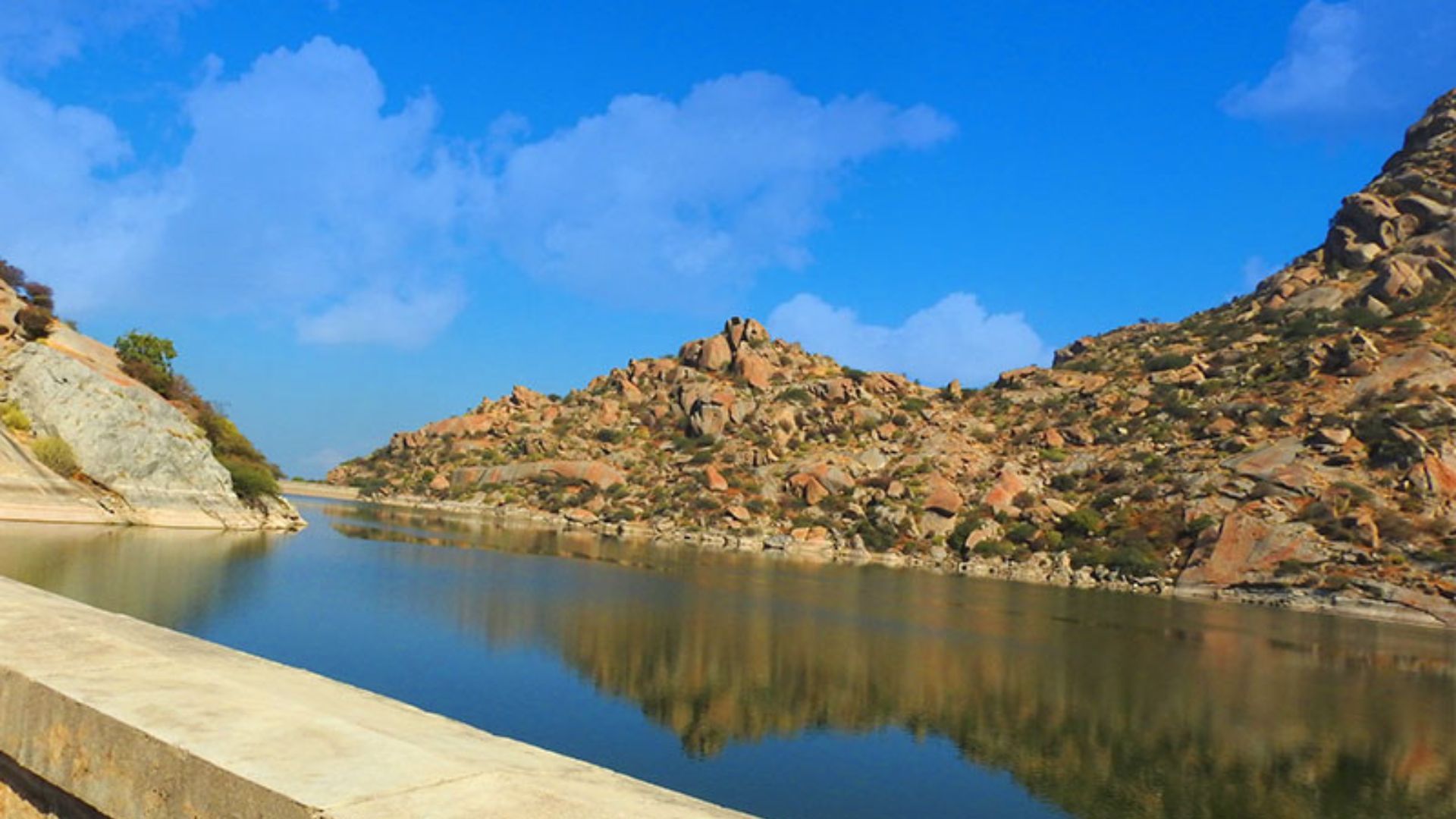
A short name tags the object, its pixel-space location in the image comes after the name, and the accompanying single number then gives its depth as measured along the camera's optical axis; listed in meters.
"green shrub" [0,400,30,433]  40.71
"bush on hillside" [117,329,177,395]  56.78
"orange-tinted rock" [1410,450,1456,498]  61.41
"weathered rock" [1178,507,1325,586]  61.84
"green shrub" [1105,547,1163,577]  67.62
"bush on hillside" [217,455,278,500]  55.62
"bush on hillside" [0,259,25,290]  51.53
